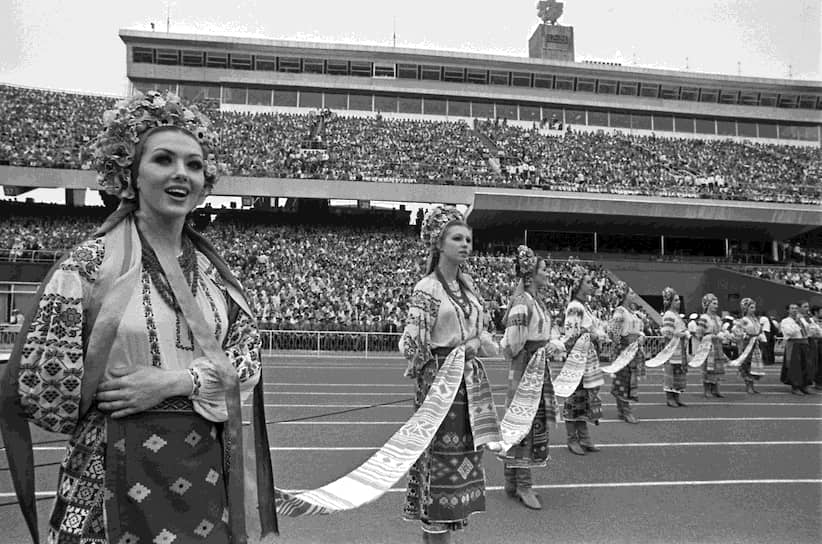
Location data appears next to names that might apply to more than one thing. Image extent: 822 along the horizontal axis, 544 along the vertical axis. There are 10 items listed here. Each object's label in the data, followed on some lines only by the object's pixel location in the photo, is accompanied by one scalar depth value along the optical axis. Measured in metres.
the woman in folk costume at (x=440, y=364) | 4.57
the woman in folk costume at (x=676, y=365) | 12.32
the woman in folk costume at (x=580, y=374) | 8.32
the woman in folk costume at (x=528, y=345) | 6.30
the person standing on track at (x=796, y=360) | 15.04
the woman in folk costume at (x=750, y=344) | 14.73
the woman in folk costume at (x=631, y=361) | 10.79
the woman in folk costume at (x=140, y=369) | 2.24
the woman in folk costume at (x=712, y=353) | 13.64
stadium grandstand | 31.70
